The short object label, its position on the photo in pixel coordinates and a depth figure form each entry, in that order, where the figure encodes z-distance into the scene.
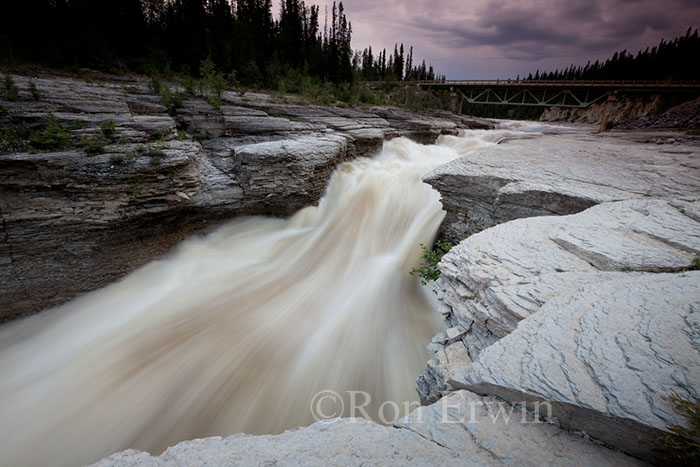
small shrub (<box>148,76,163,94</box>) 9.85
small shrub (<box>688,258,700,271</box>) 2.63
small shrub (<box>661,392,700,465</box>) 1.23
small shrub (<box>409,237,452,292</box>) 5.38
